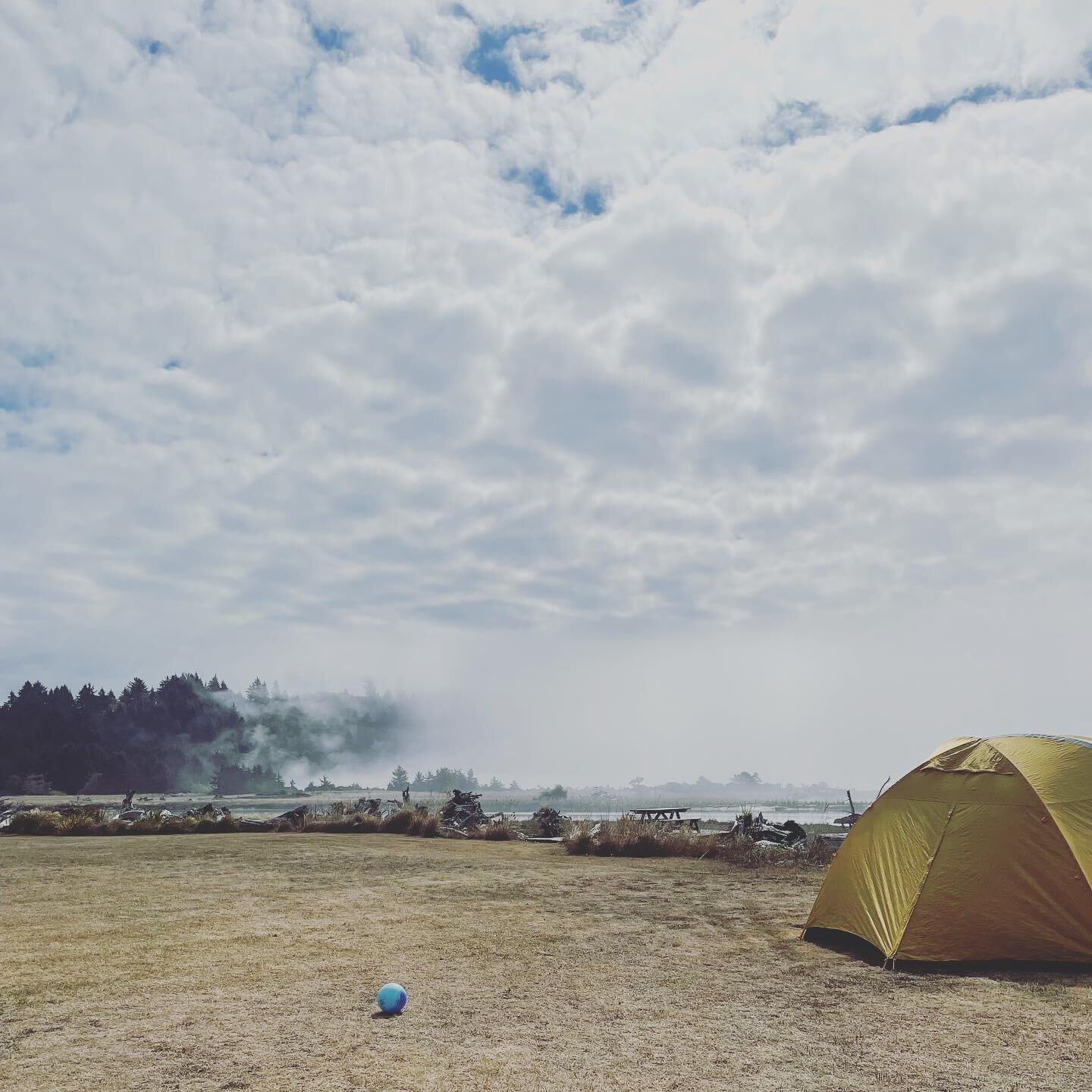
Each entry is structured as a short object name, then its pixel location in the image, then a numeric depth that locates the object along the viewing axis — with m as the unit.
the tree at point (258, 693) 178.12
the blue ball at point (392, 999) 6.72
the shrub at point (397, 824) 27.67
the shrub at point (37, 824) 25.06
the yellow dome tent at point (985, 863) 8.24
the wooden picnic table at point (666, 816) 26.59
